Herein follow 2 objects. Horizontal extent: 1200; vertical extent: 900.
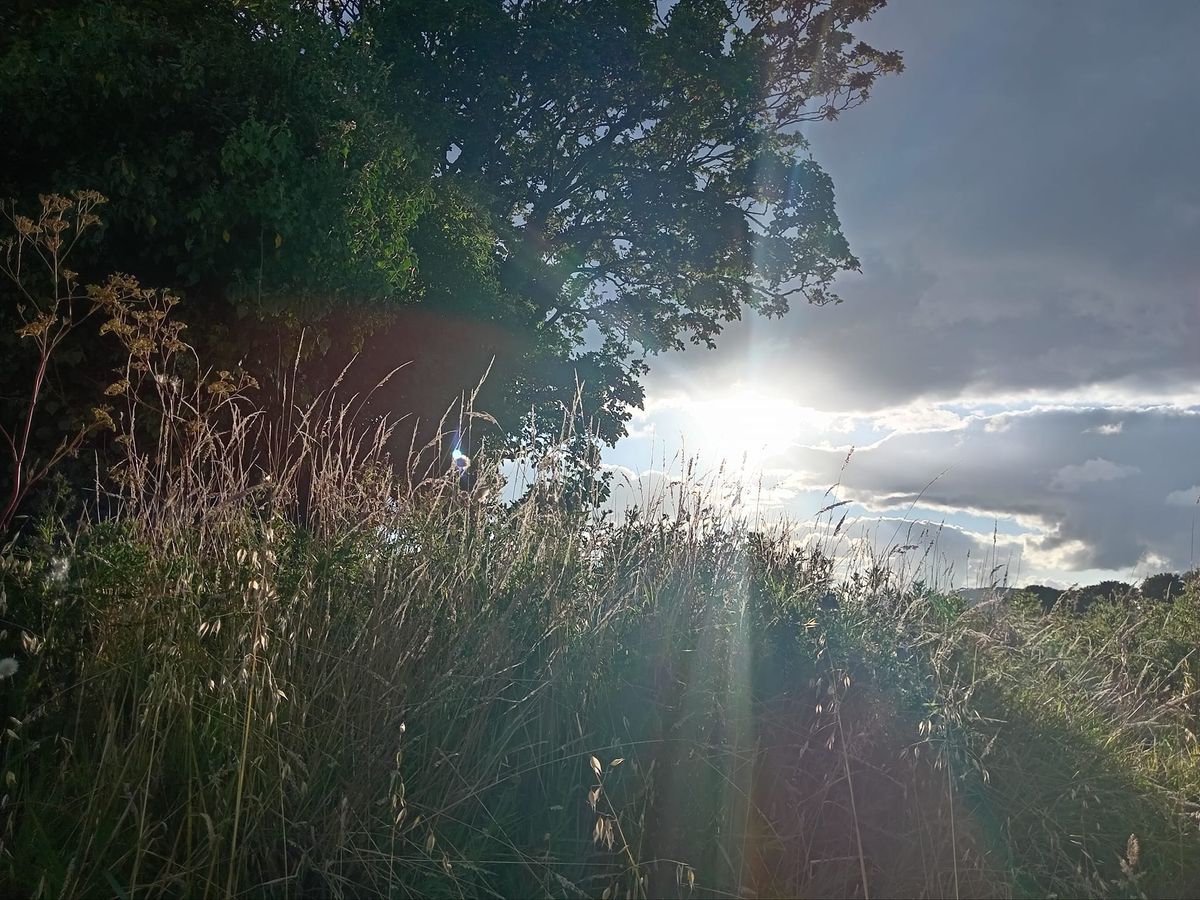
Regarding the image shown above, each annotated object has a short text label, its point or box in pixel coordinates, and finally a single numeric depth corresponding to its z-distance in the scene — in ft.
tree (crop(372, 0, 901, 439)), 47.96
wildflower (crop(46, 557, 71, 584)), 11.04
